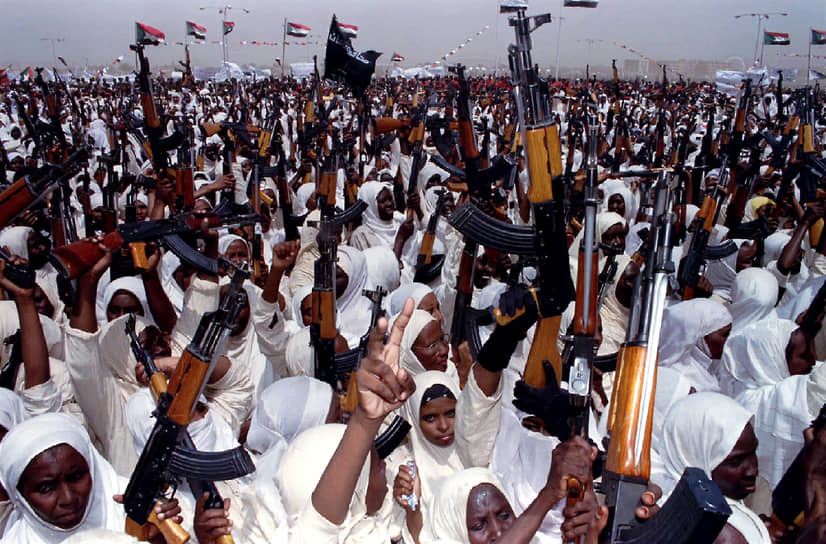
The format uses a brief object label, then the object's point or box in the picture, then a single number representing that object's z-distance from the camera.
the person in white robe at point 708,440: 2.77
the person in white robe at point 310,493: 1.77
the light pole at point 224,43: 28.30
